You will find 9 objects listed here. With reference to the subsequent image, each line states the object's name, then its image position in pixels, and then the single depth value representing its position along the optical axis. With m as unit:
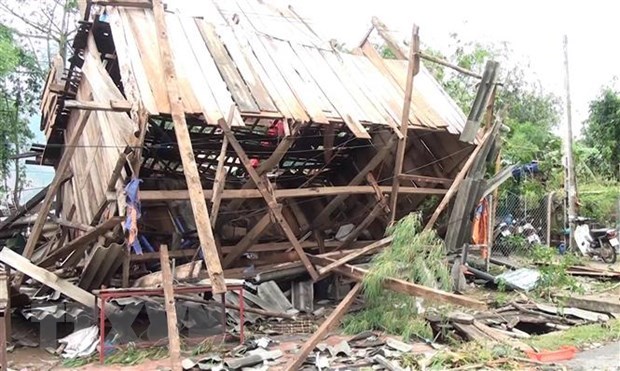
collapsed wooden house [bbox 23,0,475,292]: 7.27
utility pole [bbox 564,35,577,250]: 15.05
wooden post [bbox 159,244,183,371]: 5.47
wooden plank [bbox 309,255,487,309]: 5.83
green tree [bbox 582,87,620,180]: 18.67
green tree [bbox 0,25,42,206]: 18.61
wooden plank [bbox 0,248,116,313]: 7.43
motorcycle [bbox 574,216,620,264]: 13.79
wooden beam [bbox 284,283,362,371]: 5.95
